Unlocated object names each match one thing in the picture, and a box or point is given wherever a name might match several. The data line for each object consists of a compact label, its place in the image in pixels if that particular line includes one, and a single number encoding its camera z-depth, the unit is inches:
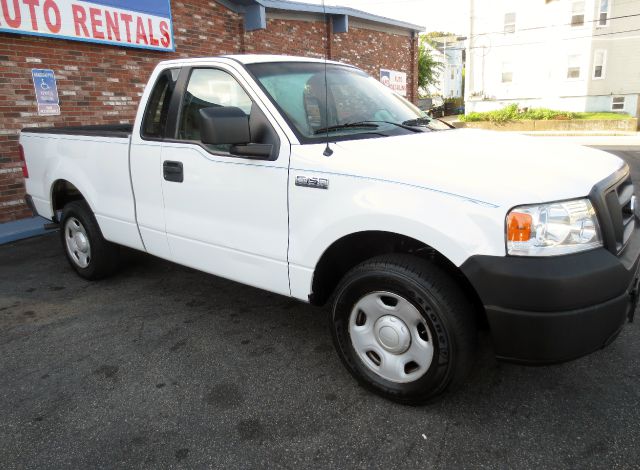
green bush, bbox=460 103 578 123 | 968.3
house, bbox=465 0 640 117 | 1049.5
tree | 1572.3
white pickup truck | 87.2
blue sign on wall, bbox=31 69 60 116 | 284.8
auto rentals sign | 268.5
